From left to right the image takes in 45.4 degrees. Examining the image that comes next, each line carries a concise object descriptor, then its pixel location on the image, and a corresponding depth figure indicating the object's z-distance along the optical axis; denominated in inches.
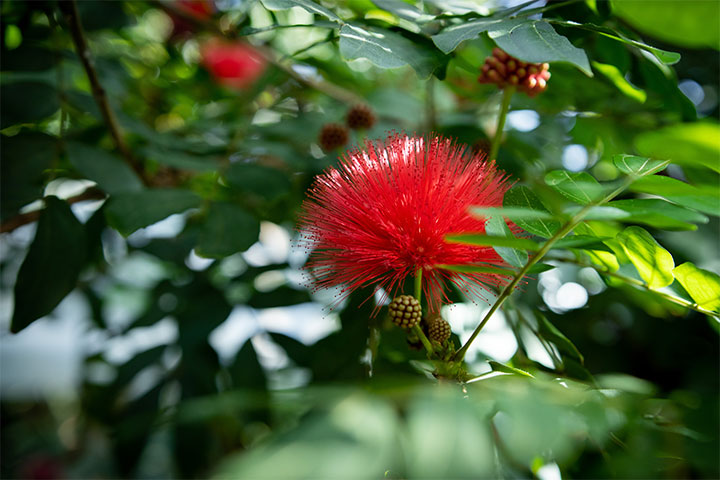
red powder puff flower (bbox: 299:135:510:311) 10.9
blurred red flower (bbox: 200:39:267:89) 23.0
